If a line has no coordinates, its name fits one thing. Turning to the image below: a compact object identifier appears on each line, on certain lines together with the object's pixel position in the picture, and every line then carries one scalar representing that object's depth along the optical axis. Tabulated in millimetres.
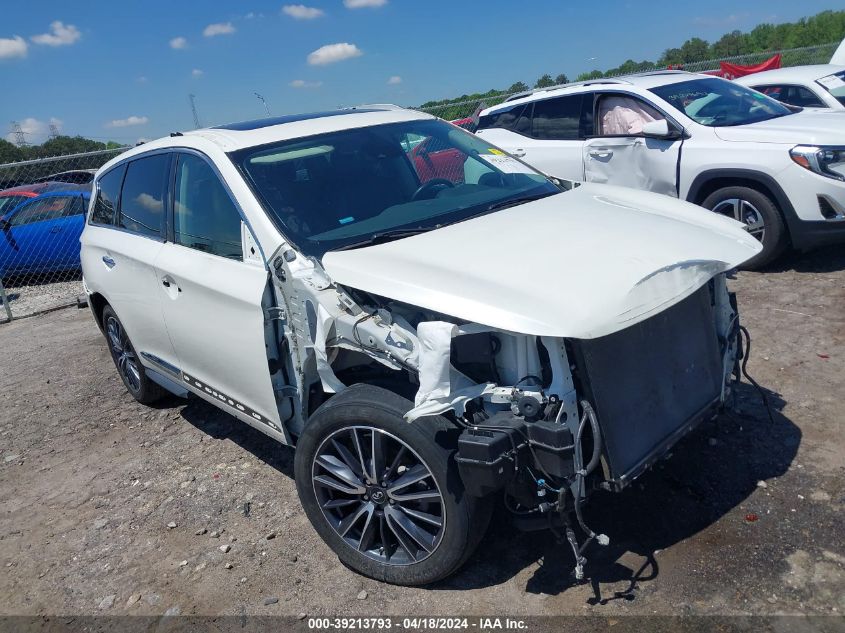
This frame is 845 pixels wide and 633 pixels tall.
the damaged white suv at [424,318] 2650
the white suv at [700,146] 6078
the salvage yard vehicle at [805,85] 10367
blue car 11398
